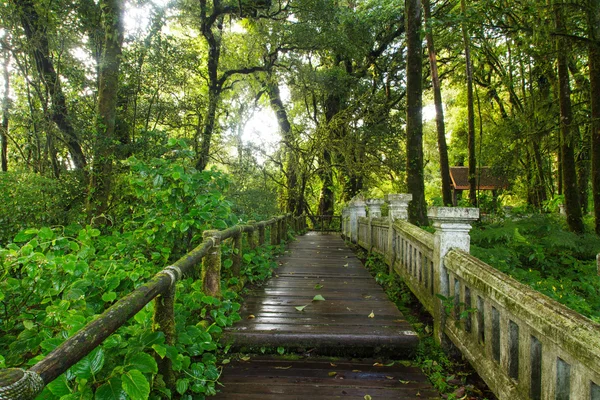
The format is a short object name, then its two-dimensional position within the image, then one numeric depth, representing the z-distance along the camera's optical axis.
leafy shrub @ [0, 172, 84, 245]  5.63
